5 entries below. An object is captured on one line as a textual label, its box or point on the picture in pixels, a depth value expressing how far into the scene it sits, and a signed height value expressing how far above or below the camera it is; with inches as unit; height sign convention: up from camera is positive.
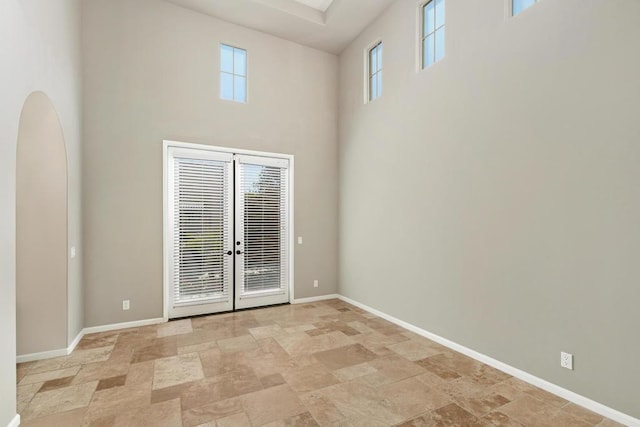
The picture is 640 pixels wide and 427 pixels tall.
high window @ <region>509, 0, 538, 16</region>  115.4 +81.5
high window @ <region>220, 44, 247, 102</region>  193.8 +93.0
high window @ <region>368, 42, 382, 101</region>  195.0 +95.1
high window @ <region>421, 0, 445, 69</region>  150.3 +94.1
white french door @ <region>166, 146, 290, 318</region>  180.0 -8.1
